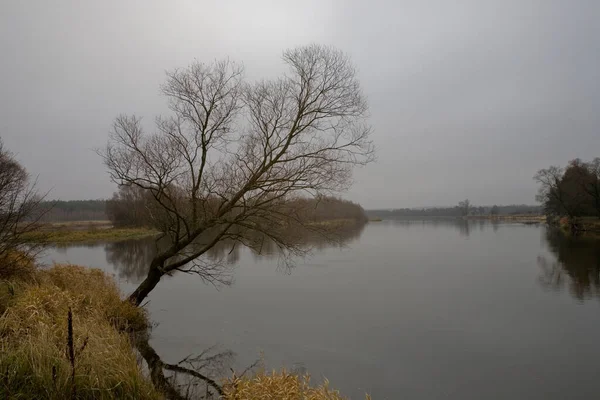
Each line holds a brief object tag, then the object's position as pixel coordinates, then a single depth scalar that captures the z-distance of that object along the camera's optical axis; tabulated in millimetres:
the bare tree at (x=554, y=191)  47031
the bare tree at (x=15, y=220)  7188
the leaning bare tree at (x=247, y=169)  8336
